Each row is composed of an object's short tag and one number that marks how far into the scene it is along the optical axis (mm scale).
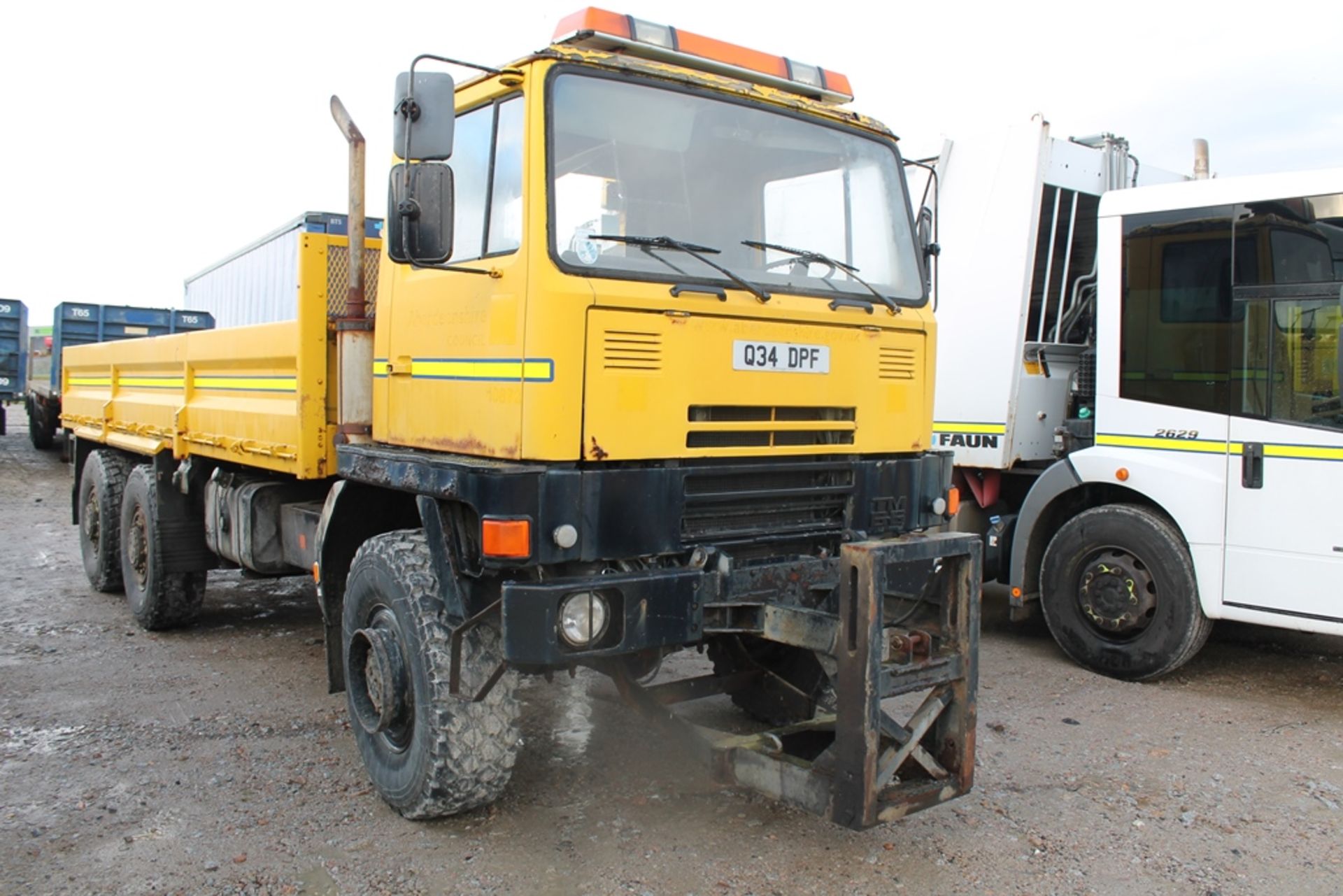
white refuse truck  5297
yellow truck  3410
